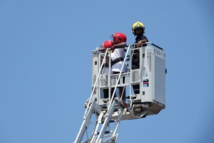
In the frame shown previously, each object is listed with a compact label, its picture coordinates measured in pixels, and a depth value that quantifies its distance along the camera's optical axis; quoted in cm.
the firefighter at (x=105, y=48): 4962
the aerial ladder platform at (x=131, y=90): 4794
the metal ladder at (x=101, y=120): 4675
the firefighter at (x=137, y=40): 4900
